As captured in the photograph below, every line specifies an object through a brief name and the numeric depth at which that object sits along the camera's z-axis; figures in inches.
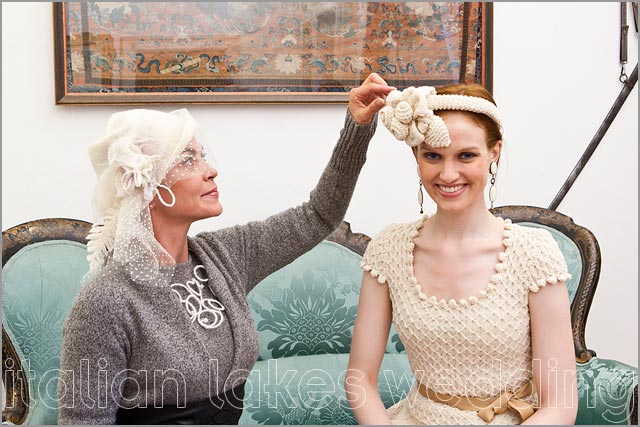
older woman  56.2
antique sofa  83.8
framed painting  99.0
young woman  56.3
